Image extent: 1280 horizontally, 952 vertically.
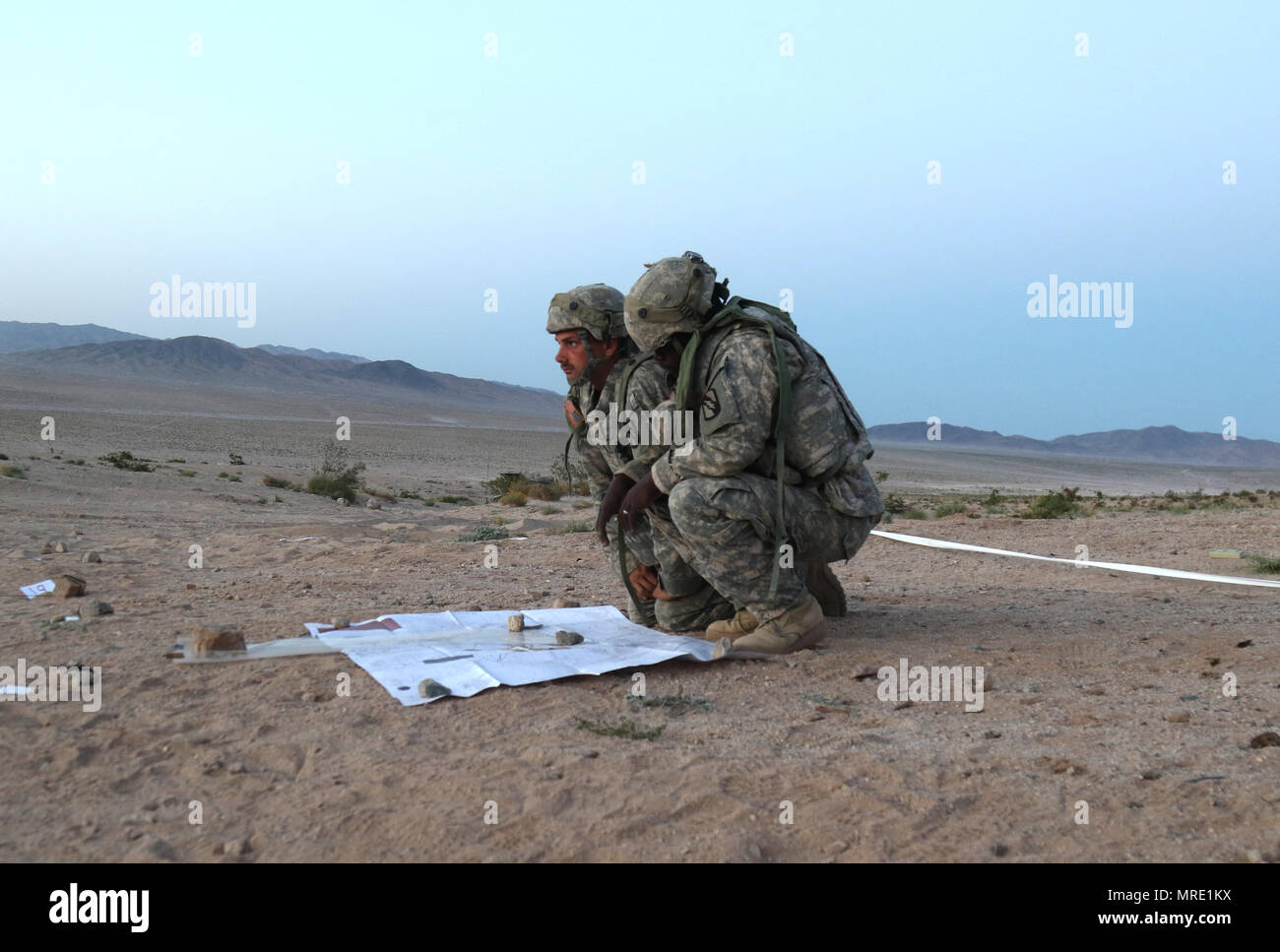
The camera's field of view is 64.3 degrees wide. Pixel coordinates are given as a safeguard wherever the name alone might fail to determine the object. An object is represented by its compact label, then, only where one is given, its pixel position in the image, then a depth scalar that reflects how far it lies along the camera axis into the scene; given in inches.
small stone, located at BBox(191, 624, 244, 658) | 154.4
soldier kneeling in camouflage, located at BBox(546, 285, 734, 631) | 178.5
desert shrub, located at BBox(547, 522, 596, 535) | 381.1
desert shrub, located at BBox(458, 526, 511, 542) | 363.5
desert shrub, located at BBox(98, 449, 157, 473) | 652.4
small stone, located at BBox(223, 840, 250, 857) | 91.7
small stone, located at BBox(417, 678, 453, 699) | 137.1
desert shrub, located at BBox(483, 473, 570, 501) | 691.4
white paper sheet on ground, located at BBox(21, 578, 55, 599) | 207.0
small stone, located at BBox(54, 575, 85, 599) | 203.2
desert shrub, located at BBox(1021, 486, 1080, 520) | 476.4
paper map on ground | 146.6
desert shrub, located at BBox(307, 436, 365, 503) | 620.4
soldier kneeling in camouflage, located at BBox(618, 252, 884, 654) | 159.2
